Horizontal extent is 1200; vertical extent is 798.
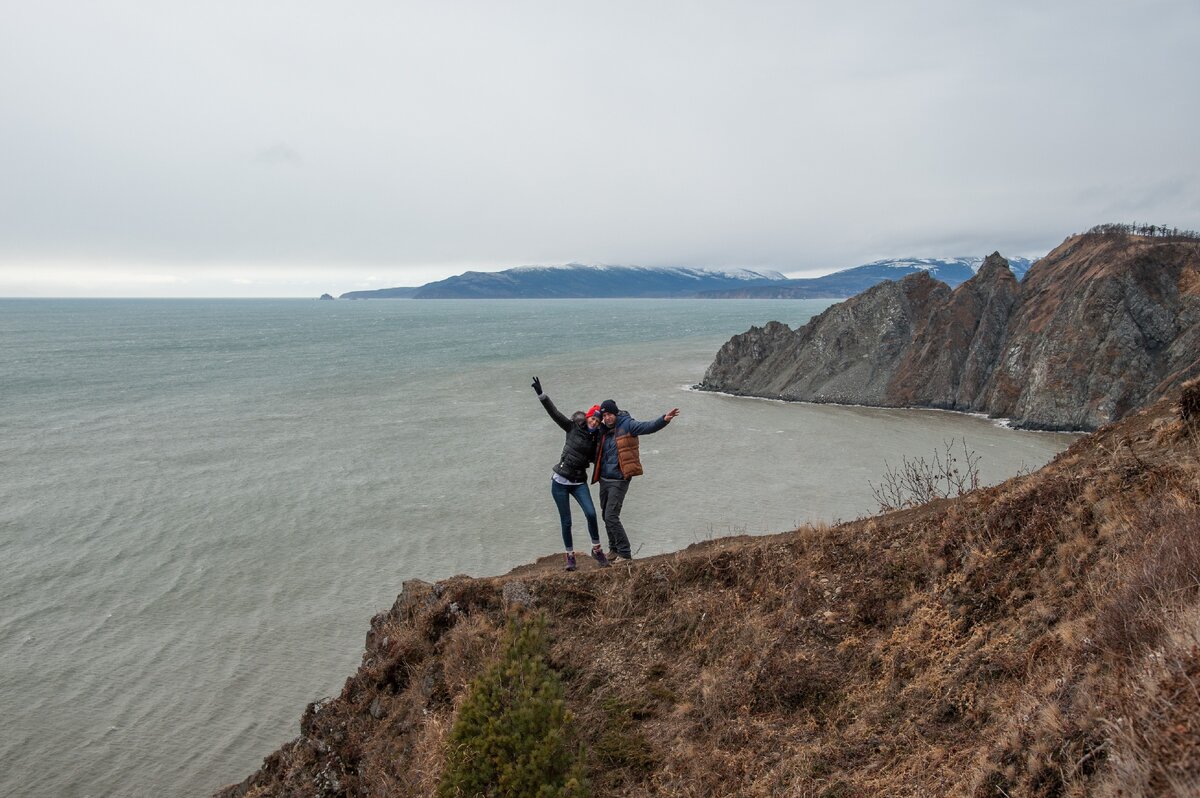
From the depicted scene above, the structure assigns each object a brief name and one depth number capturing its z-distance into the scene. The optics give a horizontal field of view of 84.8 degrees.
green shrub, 6.08
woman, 9.70
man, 9.63
